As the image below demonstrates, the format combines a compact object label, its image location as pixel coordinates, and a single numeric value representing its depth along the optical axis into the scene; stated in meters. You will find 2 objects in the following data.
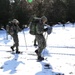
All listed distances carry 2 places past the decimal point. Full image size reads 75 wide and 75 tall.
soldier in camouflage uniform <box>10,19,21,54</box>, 13.95
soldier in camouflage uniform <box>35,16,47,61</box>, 11.48
